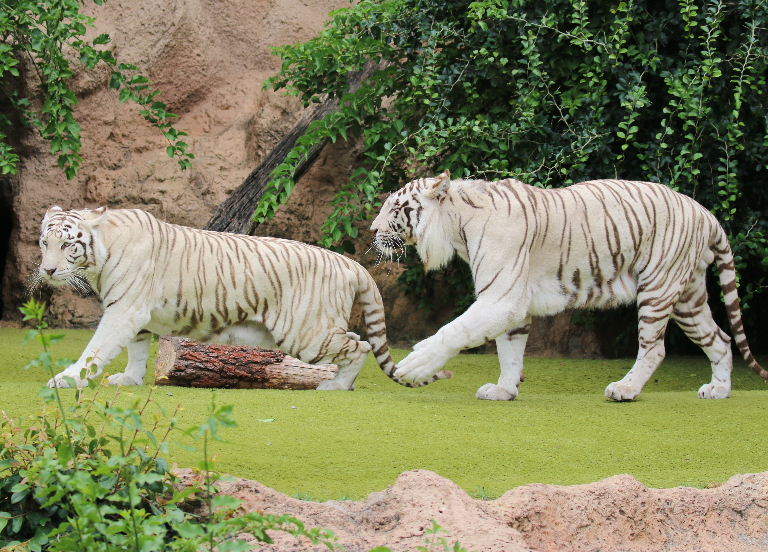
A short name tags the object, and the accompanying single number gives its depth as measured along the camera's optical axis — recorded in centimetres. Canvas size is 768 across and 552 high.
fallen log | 1320
